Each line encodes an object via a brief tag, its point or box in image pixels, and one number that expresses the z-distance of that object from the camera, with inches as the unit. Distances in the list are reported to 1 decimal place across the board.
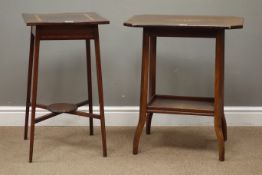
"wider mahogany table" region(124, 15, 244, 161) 90.4
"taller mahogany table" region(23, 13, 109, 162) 89.4
